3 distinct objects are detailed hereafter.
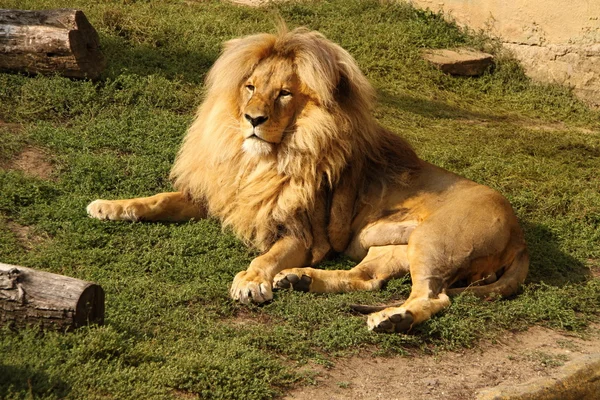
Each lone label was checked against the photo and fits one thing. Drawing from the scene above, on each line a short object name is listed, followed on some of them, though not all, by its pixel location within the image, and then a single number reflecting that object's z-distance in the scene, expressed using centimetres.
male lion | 1037
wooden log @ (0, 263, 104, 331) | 760
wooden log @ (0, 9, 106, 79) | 1430
